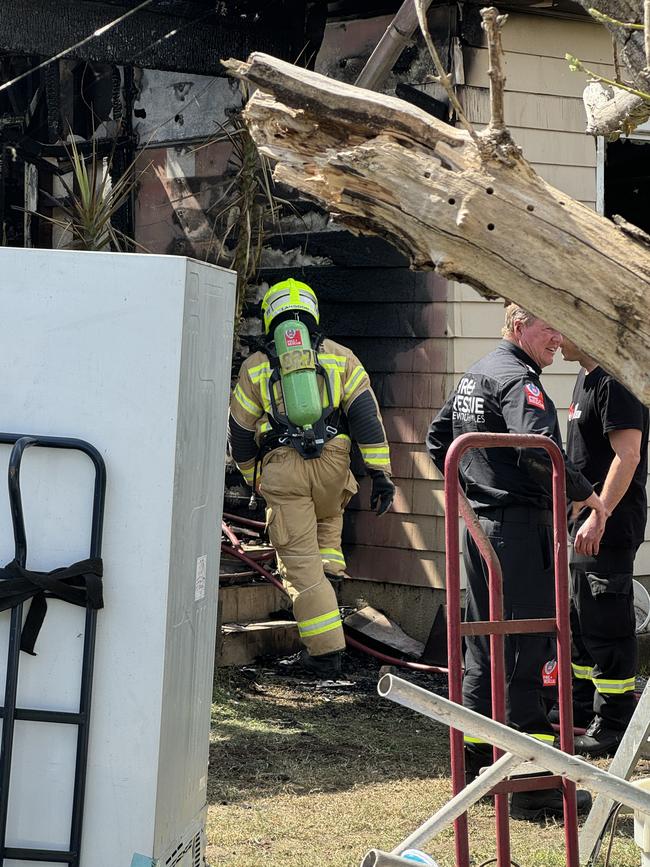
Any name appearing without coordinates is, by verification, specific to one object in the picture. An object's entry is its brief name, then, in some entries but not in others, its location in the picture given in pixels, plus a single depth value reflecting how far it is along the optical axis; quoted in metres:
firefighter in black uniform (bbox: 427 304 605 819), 9.65
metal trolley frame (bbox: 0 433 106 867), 5.83
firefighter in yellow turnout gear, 13.25
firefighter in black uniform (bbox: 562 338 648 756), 11.14
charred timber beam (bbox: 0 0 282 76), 12.57
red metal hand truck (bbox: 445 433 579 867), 7.25
